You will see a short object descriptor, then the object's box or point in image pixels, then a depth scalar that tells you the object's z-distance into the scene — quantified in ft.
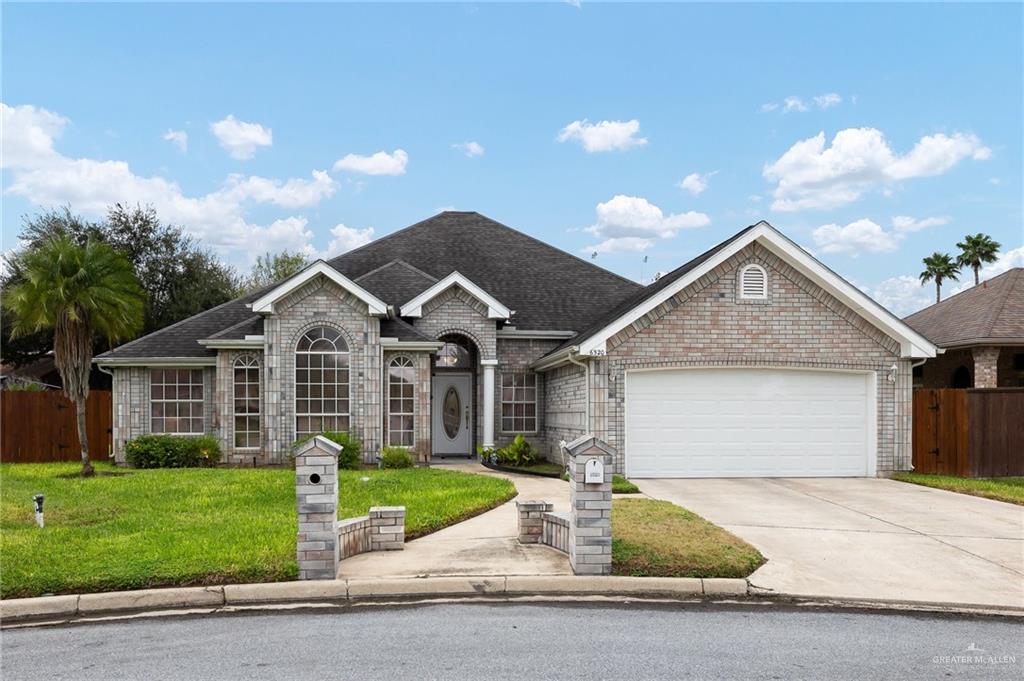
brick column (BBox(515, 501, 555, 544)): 28.76
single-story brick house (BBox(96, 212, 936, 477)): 50.21
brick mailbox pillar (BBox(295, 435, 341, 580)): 23.58
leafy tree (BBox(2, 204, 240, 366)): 110.63
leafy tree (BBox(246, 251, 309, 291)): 179.42
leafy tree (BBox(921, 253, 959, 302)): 146.00
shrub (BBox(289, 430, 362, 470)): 52.75
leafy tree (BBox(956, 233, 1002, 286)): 136.26
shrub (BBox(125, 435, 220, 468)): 54.80
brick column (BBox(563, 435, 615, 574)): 24.02
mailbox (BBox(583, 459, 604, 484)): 23.95
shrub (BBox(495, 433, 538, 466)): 58.44
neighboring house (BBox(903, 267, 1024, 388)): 64.85
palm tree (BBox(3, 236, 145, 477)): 48.21
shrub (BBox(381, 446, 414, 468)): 54.54
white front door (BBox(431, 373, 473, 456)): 66.69
